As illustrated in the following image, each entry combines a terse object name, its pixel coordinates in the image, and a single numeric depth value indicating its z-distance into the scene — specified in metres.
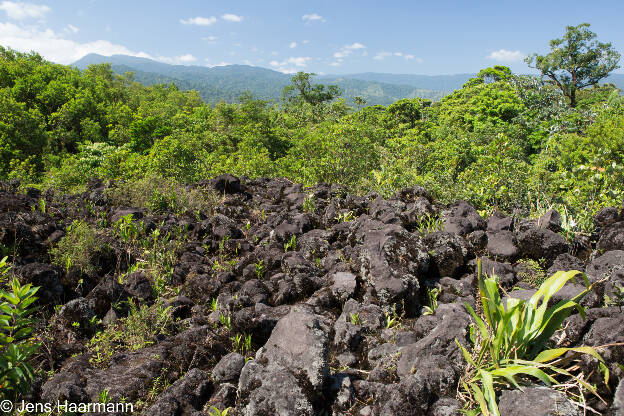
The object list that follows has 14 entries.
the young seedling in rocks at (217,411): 3.02
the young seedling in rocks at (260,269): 5.69
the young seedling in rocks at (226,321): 4.32
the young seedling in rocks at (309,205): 8.13
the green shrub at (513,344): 2.80
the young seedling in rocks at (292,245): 6.40
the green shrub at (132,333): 4.18
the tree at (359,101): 49.54
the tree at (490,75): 45.38
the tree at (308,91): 52.38
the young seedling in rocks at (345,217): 7.46
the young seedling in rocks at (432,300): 4.59
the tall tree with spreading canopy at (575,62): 39.94
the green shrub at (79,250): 5.51
